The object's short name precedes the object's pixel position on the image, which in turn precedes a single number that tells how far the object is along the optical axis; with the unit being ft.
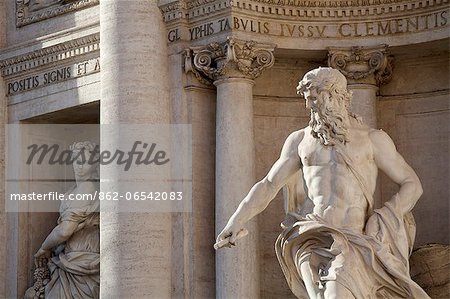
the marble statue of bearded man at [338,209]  54.95
